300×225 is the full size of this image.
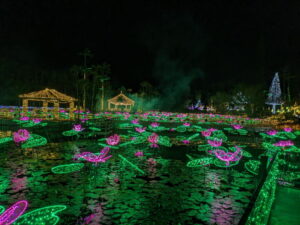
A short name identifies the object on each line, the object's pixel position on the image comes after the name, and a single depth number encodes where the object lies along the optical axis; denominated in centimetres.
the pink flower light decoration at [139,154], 847
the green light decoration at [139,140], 1045
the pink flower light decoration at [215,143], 843
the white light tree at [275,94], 3150
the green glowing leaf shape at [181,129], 1549
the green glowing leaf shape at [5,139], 837
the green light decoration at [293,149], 985
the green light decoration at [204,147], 976
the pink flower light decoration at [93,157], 627
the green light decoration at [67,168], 608
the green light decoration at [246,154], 855
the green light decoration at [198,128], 1624
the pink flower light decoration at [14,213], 323
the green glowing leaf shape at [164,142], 985
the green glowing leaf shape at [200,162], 713
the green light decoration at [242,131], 1515
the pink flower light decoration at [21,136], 876
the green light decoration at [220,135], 1251
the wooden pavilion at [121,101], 3411
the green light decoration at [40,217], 344
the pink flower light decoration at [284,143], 1004
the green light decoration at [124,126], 1655
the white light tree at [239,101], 3531
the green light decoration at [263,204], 245
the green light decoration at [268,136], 1304
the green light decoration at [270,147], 1001
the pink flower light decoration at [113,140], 931
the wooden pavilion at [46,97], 1871
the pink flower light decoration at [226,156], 661
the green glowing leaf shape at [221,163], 713
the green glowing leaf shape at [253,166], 668
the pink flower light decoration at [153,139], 1006
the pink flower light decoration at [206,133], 1146
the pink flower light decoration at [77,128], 1127
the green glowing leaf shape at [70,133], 1147
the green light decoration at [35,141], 817
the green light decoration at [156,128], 1526
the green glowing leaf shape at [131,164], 652
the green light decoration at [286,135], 1293
